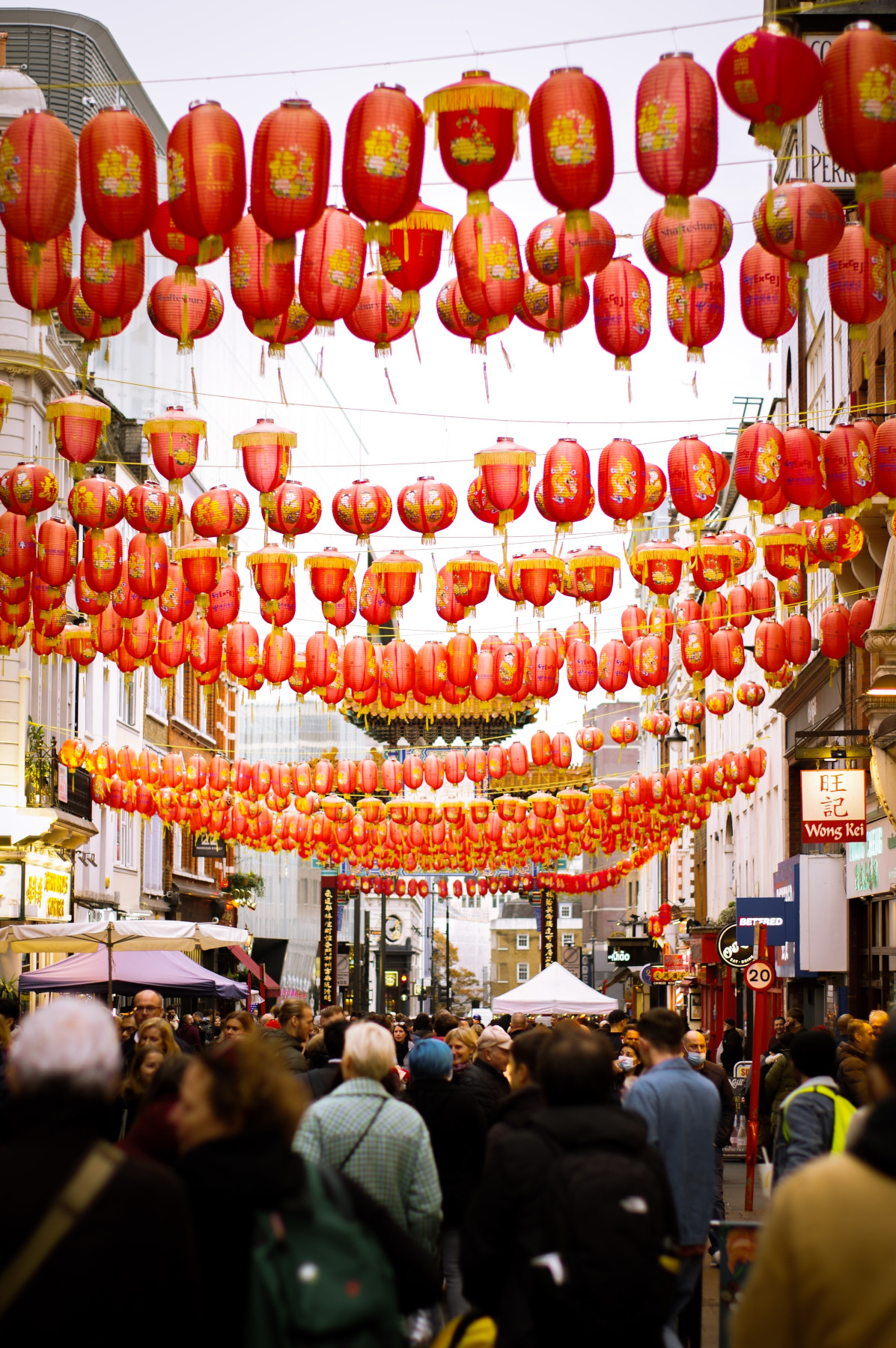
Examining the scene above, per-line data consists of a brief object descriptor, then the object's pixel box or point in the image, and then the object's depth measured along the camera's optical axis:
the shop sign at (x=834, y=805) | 21.12
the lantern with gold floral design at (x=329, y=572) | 16.23
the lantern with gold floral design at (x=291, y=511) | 14.21
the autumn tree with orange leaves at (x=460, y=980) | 143.62
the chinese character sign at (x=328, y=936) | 49.28
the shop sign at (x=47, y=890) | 26.42
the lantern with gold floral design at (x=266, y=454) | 13.38
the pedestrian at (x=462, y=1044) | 11.91
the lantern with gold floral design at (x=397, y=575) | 16.52
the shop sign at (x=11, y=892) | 25.02
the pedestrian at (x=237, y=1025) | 13.06
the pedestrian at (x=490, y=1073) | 9.62
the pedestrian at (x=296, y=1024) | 12.30
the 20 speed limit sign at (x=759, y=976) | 17.62
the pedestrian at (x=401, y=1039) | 20.64
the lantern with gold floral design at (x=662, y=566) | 16.61
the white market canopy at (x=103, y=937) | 17.06
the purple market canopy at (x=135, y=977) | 17.83
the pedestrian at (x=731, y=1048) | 26.12
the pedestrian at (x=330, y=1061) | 9.62
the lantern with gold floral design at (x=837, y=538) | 15.16
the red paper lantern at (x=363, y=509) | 14.62
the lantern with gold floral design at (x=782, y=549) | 15.71
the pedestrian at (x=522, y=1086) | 6.66
